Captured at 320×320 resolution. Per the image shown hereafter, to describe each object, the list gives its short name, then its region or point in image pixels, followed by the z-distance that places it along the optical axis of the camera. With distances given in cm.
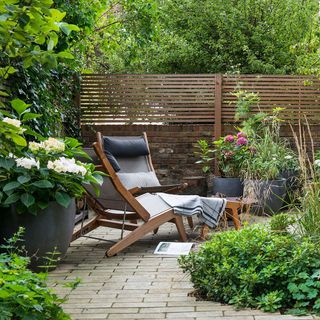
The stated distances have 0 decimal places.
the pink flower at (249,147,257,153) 759
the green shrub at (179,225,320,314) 318
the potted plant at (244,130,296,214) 694
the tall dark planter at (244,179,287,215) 677
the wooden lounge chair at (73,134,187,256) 493
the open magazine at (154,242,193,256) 494
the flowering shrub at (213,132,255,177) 763
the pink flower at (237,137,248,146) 761
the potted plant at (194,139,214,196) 825
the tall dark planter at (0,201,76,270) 416
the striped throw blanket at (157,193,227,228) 529
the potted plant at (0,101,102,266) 407
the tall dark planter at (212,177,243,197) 762
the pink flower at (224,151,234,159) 773
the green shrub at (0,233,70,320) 239
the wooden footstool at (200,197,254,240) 549
